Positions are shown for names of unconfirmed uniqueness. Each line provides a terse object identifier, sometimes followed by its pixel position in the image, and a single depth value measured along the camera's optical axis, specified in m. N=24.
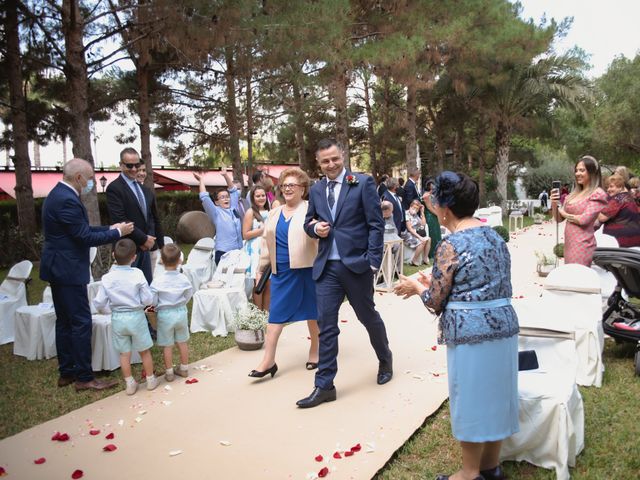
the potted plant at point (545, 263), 10.12
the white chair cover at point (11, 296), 6.80
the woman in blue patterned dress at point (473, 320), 2.77
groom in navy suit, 4.35
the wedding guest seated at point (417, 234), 11.87
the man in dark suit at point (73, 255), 4.73
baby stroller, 4.85
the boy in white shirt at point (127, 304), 4.68
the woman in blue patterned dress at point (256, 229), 7.03
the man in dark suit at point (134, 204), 5.80
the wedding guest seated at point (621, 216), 6.97
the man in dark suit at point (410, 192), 12.48
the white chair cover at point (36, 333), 5.97
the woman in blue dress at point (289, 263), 4.91
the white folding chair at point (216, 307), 6.89
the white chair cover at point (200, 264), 8.62
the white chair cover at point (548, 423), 3.17
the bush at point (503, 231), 14.80
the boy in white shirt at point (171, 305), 4.99
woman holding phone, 5.29
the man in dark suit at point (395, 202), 10.25
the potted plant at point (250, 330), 5.96
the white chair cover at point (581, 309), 4.56
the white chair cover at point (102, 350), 5.41
